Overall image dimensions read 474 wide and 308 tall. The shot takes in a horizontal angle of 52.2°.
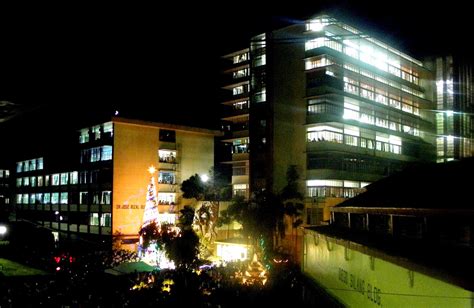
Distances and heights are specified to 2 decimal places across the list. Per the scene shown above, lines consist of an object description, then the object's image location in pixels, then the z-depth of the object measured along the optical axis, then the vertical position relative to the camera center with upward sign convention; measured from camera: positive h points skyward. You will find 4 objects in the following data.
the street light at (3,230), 36.69 -3.13
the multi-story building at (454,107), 42.31 +7.68
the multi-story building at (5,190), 54.58 -0.18
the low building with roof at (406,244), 6.82 -0.99
